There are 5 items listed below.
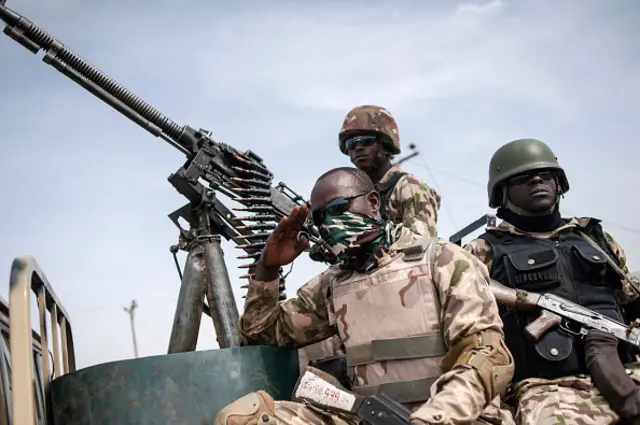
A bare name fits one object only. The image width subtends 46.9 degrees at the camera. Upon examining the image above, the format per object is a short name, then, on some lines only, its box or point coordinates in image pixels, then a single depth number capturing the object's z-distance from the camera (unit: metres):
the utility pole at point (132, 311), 36.85
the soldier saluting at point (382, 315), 2.78
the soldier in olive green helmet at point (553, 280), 3.14
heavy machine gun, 5.69
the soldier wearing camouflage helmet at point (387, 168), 4.53
